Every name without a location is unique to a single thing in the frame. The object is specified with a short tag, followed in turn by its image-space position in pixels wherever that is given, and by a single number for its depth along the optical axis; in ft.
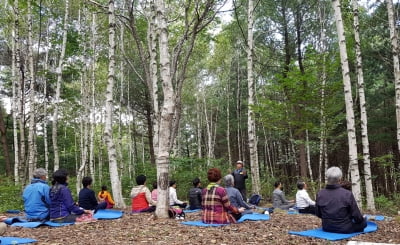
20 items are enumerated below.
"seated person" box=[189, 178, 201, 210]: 30.60
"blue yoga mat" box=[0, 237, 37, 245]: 14.60
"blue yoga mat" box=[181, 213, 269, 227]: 19.45
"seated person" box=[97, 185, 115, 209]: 30.09
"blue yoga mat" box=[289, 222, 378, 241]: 15.74
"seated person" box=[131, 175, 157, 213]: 26.85
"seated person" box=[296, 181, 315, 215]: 26.40
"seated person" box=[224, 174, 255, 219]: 21.67
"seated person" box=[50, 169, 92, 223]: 20.68
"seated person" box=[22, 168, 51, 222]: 21.02
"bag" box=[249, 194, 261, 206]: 35.47
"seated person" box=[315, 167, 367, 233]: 15.97
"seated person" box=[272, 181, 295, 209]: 30.01
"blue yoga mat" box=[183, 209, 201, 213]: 29.40
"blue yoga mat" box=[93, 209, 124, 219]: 23.62
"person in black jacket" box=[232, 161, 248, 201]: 34.12
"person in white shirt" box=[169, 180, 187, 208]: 29.99
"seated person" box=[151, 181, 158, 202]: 29.01
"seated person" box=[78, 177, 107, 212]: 25.72
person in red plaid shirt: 18.93
